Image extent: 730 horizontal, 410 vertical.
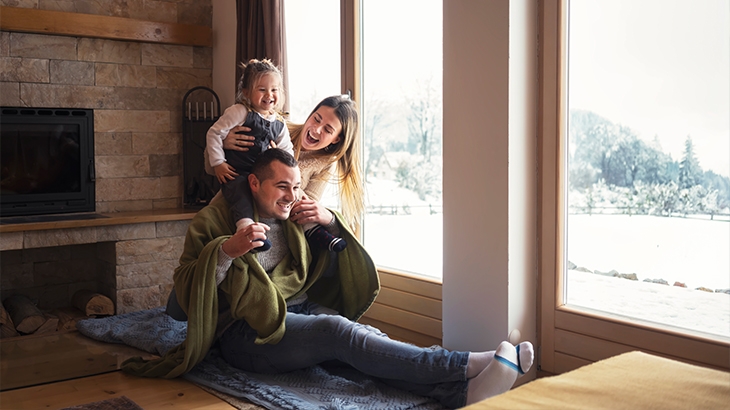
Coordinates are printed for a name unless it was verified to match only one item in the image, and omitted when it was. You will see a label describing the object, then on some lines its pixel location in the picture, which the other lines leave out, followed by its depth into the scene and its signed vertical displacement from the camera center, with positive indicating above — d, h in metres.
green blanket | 2.56 -0.41
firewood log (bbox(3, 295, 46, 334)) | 3.77 -0.74
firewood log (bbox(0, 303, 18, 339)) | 3.73 -0.79
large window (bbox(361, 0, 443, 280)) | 3.33 +0.29
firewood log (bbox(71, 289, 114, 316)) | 4.02 -0.72
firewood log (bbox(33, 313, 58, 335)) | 3.83 -0.81
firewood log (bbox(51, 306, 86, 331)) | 3.95 -0.79
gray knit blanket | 2.38 -0.76
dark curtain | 3.91 +0.92
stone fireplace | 4.08 +0.37
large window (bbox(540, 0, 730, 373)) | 2.26 +0.02
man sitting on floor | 2.36 -0.51
